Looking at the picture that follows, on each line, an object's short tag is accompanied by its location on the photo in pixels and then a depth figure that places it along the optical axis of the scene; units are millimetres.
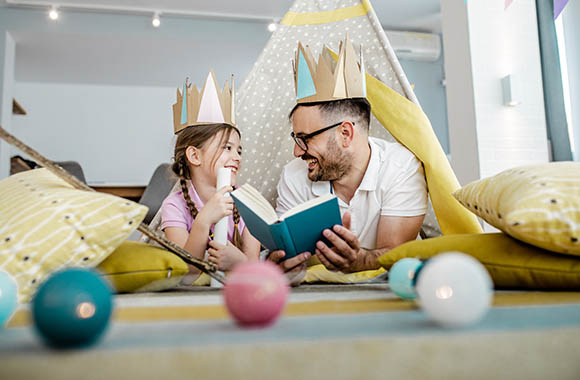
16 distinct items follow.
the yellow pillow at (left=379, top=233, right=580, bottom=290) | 772
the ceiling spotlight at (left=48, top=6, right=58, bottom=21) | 3690
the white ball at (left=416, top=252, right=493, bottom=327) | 428
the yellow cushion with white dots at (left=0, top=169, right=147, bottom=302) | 743
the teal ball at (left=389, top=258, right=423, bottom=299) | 636
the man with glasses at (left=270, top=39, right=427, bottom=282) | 1364
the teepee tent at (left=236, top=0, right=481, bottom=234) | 1708
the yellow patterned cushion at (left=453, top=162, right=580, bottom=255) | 750
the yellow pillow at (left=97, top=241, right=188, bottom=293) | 915
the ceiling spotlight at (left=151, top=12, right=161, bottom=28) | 3896
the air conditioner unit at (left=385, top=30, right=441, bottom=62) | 4383
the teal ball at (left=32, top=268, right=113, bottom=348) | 363
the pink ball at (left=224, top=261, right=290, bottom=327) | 434
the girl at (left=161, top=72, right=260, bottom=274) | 1420
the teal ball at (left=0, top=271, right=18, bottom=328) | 475
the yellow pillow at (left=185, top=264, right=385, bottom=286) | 1151
